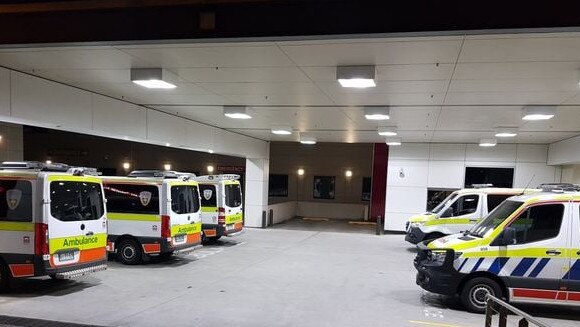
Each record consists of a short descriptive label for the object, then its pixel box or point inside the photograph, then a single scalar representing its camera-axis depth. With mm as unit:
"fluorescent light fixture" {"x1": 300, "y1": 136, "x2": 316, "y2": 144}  15219
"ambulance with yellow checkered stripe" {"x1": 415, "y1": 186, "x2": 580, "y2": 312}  6527
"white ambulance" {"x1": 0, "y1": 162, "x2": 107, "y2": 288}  7008
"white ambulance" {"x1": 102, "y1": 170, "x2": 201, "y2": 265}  10000
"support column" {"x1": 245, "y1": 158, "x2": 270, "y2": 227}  18703
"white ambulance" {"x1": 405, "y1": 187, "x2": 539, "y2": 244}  11711
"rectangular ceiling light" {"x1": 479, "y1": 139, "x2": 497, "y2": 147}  14852
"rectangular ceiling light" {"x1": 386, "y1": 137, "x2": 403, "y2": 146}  15680
